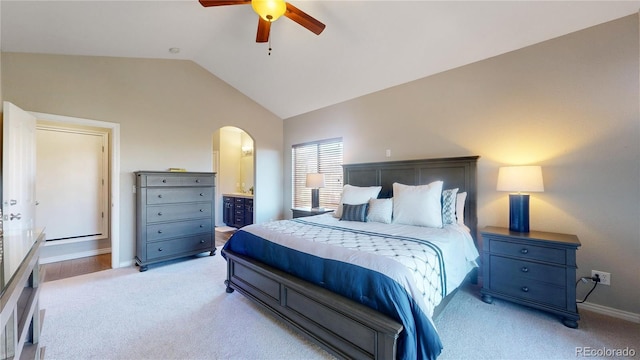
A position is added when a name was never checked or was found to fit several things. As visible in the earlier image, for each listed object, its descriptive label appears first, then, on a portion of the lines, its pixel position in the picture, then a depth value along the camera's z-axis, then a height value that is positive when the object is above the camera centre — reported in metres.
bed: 1.46 -0.63
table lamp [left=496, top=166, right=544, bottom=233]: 2.38 -0.07
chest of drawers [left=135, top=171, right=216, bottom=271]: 3.47 -0.52
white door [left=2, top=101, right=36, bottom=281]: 2.50 +0.14
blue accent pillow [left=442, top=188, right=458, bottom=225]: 2.76 -0.31
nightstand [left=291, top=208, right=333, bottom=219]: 4.11 -0.54
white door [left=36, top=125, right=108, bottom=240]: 3.93 -0.05
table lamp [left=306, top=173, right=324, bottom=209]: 4.35 -0.04
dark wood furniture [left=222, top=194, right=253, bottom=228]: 5.64 -0.73
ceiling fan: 2.06 +1.45
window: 4.62 +0.23
